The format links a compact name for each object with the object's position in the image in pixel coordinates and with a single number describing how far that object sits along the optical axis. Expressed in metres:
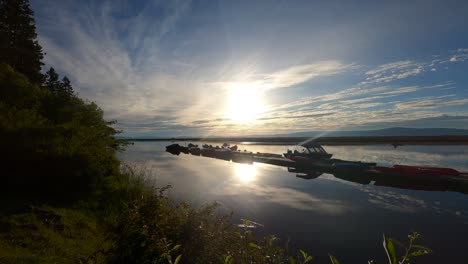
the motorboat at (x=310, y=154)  35.52
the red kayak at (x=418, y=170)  21.30
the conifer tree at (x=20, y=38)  32.75
